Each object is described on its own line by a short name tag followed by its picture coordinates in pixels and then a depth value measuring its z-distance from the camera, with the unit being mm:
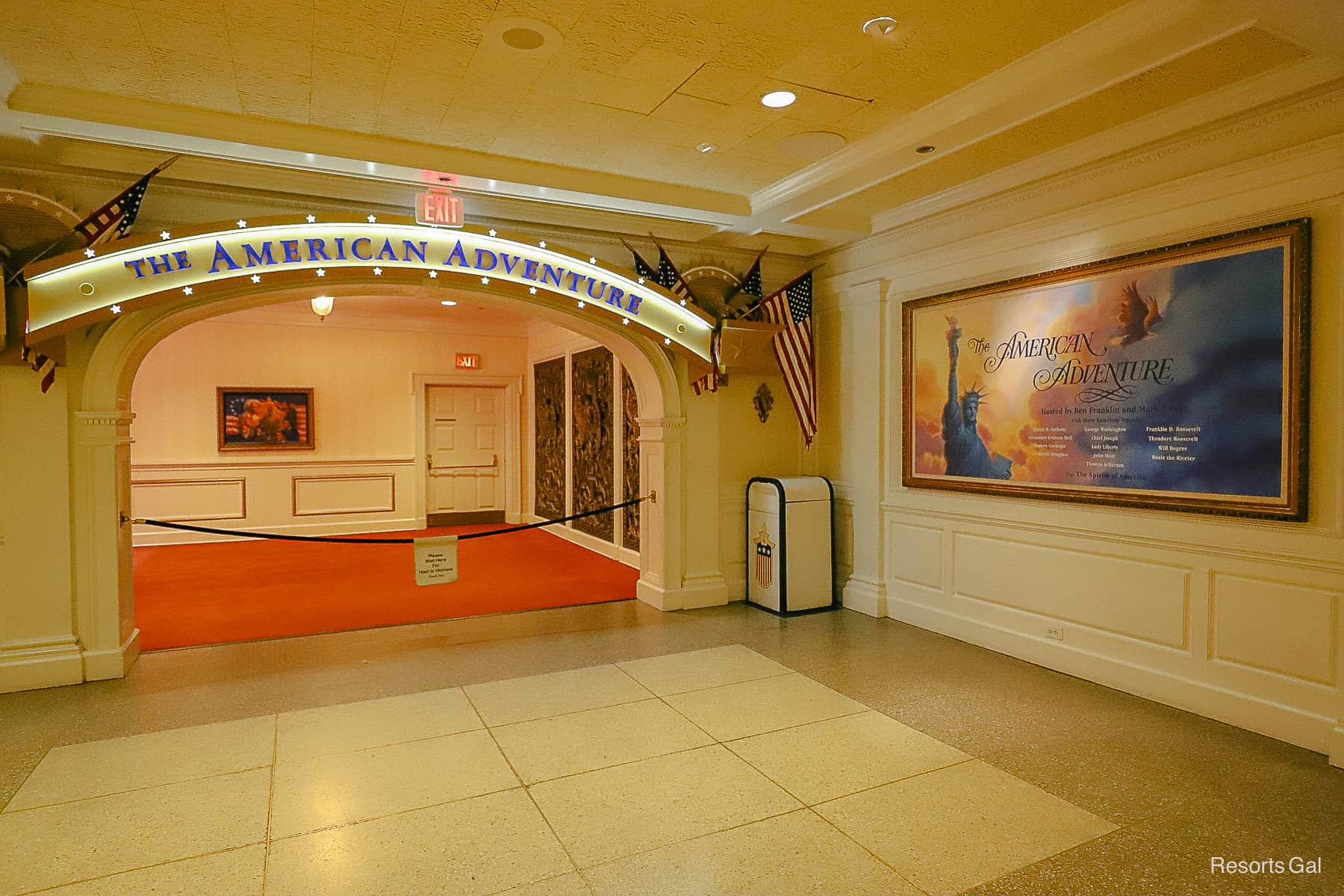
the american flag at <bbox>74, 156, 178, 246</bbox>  4191
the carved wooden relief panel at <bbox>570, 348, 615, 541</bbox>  8609
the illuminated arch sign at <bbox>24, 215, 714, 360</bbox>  4160
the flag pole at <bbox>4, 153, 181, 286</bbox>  4125
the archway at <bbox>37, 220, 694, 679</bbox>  4477
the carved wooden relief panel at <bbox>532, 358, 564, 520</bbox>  10023
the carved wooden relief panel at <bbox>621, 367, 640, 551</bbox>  8172
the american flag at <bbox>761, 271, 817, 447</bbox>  5984
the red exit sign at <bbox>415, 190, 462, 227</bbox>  4770
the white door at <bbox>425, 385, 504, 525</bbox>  10836
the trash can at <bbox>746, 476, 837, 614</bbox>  5988
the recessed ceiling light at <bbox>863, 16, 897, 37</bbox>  3115
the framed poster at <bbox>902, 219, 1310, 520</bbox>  3584
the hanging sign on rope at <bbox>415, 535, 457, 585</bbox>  5223
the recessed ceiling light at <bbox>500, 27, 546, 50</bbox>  3201
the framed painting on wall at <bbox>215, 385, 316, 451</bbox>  9453
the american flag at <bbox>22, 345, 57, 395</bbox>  4215
